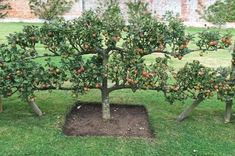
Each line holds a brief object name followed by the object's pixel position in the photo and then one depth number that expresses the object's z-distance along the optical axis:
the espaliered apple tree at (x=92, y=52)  2.93
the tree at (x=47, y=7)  8.91
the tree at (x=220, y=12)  9.18
